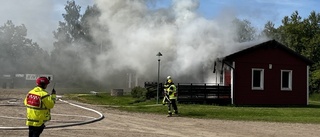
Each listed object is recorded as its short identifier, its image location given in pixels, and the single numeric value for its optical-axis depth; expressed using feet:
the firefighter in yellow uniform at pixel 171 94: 65.10
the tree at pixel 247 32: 238.54
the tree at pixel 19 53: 200.91
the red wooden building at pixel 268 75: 90.54
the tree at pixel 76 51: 171.12
